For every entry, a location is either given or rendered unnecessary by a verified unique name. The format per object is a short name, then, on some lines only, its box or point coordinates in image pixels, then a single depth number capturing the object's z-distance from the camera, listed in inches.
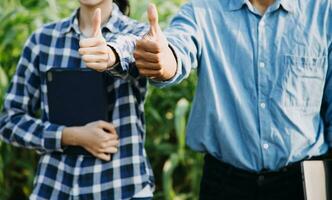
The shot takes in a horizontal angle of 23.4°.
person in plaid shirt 88.2
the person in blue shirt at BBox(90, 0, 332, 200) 84.2
